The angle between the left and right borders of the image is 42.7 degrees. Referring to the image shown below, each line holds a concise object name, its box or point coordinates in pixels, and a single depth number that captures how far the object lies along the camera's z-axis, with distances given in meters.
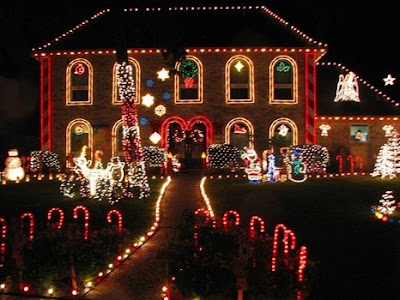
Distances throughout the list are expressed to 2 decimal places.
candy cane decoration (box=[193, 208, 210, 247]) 6.87
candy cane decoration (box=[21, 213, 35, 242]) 7.24
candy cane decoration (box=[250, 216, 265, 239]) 7.23
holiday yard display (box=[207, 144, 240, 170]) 23.94
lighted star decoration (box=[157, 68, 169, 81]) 25.57
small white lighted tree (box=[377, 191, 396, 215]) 12.10
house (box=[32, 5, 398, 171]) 25.47
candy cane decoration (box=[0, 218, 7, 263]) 7.11
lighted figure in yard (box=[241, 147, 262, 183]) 19.61
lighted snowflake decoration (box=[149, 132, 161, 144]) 25.28
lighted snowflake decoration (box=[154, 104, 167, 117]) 25.55
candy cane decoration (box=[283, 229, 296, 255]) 6.54
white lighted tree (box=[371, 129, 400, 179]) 21.33
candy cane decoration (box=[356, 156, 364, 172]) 26.17
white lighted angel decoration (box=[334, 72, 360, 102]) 26.98
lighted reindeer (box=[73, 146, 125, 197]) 14.48
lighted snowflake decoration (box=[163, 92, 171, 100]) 25.67
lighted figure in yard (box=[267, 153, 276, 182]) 20.12
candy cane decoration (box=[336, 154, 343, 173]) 24.63
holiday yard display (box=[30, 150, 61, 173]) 24.33
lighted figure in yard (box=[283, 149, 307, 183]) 20.75
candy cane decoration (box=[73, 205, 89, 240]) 7.40
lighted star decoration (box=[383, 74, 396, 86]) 23.97
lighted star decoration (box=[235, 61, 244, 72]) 25.59
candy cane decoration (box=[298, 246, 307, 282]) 5.92
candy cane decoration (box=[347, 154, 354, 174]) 24.71
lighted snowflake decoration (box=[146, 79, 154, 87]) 25.75
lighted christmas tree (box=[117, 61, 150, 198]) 15.85
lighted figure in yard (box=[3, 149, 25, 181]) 21.31
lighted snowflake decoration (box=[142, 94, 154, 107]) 25.47
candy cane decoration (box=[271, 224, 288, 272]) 6.07
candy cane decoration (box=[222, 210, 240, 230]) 7.39
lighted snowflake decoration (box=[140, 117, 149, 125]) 25.56
